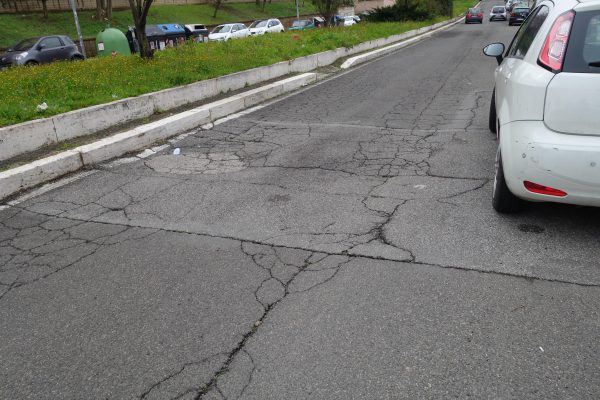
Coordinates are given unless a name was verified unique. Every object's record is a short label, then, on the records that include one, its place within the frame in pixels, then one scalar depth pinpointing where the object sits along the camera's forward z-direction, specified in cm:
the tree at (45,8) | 3447
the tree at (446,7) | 4725
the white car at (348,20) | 3758
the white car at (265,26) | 3155
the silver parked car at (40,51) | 1797
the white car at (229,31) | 2802
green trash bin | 1986
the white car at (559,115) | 345
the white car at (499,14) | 4672
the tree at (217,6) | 4820
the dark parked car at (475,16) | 4392
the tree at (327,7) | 2416
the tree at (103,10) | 3734
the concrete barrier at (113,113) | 622
